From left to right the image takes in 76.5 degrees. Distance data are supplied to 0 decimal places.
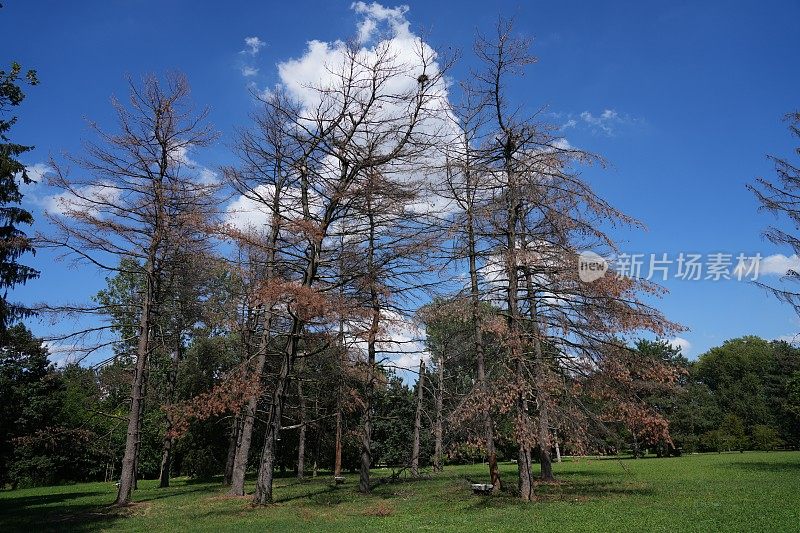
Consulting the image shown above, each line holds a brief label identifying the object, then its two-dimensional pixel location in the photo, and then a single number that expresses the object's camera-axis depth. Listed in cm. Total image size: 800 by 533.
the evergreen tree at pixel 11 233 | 1508
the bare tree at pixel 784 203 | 1942
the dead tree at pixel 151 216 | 1573
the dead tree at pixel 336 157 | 1370
